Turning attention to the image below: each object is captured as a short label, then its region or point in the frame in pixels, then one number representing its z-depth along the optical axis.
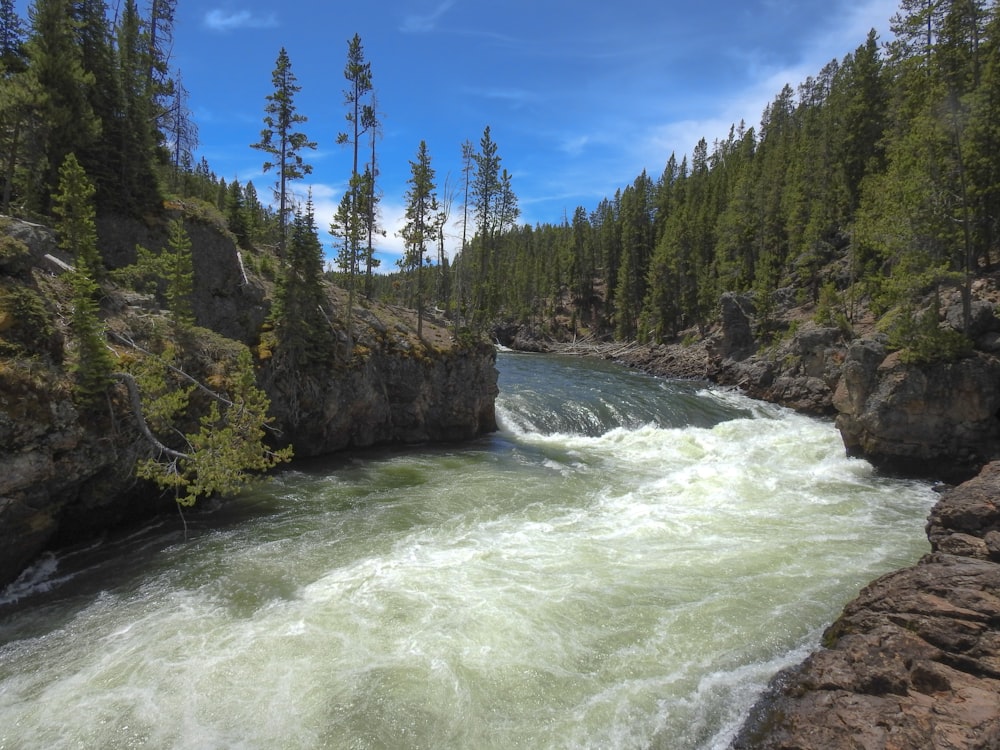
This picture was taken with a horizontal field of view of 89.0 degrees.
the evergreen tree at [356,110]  23.58
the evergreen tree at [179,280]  14.02
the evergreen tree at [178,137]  31.77
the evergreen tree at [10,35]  20.30
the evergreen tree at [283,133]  26.47
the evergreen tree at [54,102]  16.16
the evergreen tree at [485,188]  32.59
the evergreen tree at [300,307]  18.27
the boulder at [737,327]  44.28
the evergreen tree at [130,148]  18.84
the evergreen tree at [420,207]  28.91
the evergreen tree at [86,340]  10.02
